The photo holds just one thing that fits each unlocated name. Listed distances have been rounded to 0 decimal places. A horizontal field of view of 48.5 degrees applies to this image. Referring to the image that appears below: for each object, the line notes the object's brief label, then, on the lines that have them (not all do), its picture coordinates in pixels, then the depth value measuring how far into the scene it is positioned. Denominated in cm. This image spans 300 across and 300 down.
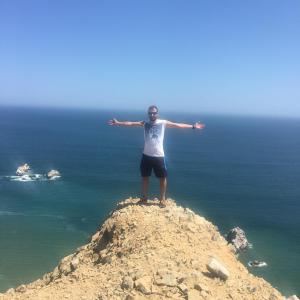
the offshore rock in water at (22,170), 8187
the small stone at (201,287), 804
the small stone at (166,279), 815
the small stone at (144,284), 800
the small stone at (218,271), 859
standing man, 1126
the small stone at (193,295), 778
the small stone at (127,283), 821
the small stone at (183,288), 794
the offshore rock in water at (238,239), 4845
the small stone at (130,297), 784
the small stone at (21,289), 1033
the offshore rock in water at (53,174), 8094
